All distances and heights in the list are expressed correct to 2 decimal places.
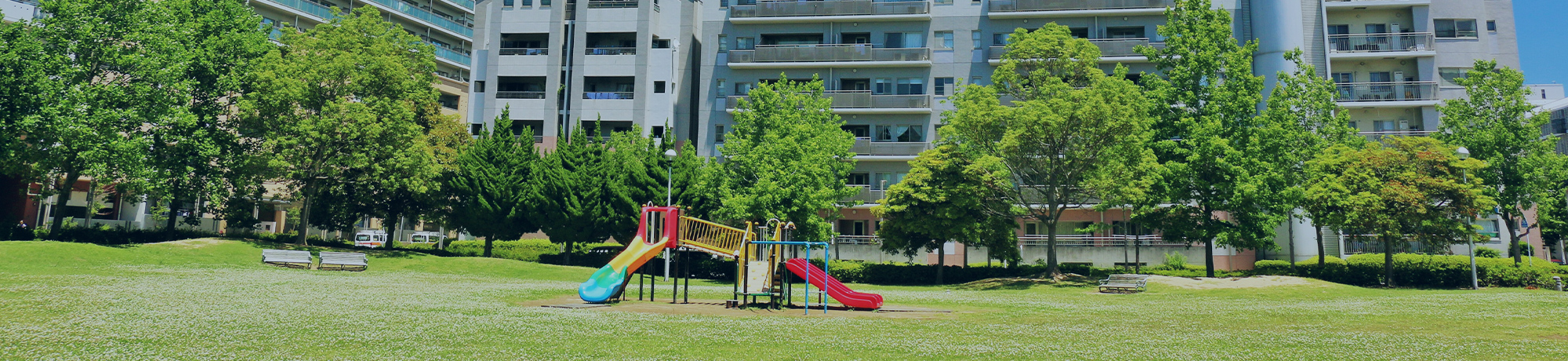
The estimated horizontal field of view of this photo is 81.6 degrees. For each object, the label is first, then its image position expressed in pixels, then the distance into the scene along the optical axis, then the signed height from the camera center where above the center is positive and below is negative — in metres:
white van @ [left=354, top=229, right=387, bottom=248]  67.72 +1.20
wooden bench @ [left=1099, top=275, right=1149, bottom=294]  34.91 -0.53
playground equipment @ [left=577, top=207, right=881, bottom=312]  23.38 +0.10
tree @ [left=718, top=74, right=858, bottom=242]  42.91 +5.13
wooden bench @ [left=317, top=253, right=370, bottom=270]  36.91 -0.30
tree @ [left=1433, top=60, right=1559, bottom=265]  43.78 +6.78
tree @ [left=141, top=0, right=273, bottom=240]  43.34 +6.67
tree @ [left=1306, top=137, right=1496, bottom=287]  37.25 +3.43
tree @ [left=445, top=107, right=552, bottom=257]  49.66 +3.70
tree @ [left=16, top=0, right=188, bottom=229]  38.00 +6.91
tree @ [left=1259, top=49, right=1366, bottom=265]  41.03 +7.28
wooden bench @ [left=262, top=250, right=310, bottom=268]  37.38 -0.21
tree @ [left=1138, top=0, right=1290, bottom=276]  39.53 +5.80
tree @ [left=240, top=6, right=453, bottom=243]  45.06 +7.20
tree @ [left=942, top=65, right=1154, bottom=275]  38.44 +5.64
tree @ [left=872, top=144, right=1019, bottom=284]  39.94 +2.70
